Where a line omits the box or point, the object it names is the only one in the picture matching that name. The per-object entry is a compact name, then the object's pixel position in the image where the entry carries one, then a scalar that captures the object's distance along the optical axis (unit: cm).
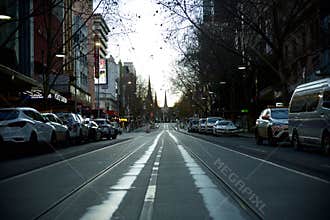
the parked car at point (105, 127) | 4338
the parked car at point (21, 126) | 1989
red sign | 7574
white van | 1859
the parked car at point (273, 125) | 2605
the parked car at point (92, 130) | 3575
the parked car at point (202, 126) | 6058
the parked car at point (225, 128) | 4816
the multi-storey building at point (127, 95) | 11669
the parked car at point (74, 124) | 2973
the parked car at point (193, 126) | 7374
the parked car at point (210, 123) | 5588
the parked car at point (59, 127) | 2496
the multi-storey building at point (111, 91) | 12456
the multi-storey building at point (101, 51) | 3429
